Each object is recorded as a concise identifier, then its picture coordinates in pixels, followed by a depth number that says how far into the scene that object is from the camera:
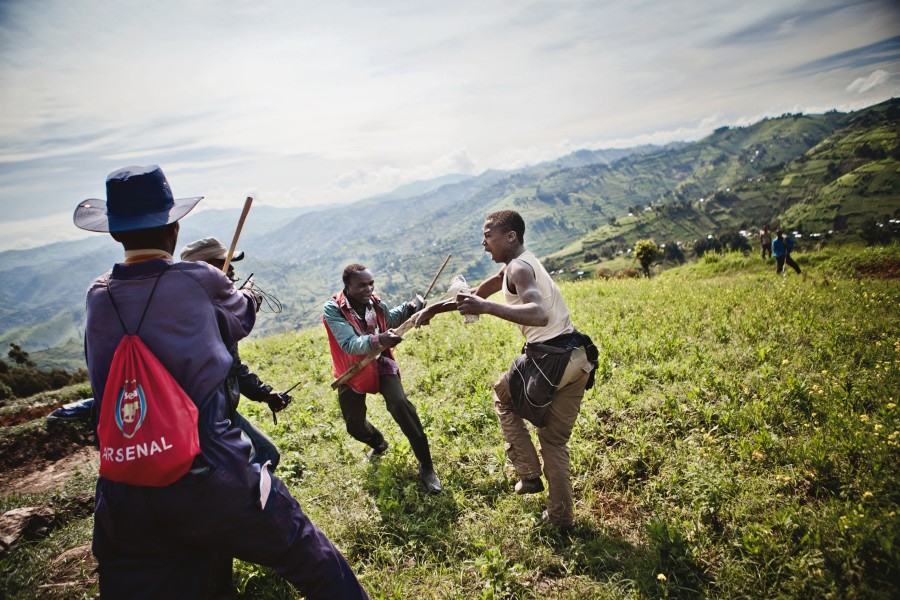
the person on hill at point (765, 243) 21.95
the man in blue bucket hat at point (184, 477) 2.42
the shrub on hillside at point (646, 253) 30.81
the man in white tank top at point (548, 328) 3.74
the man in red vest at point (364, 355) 5.05
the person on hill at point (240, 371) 4.42
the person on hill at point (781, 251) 17.27
